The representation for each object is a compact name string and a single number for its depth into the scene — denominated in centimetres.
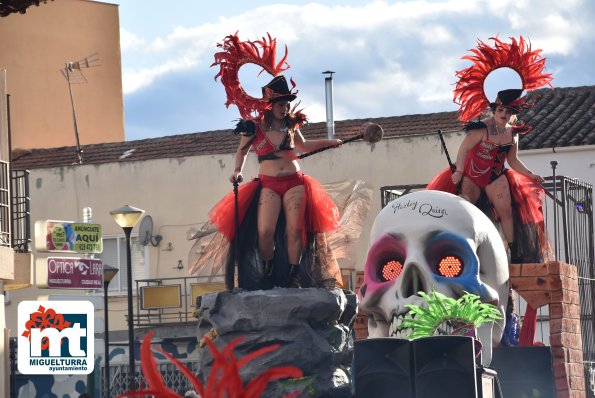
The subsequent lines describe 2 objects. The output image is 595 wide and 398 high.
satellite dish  3250
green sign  2184
